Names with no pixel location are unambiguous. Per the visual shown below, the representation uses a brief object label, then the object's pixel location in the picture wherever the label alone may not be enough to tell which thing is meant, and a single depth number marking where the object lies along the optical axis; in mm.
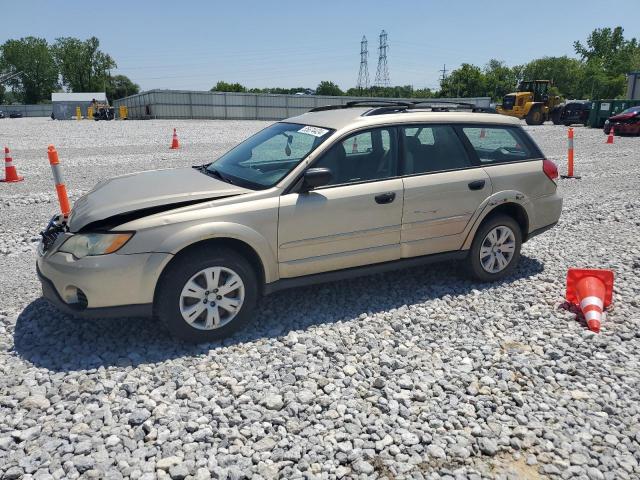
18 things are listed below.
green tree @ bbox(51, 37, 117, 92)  119500
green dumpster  28156
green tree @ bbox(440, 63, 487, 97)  91250
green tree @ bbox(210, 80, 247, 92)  96750
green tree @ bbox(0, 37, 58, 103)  117775
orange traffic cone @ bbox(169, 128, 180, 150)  18125
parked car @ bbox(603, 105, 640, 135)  23453
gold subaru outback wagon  3707
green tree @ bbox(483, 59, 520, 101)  95562
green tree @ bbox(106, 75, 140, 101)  116562
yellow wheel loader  32906
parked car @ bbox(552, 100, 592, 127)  31156
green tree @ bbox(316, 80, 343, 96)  105362
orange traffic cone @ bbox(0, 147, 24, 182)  10859
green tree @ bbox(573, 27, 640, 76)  98625
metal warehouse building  58625
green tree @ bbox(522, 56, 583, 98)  99062
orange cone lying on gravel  4531
